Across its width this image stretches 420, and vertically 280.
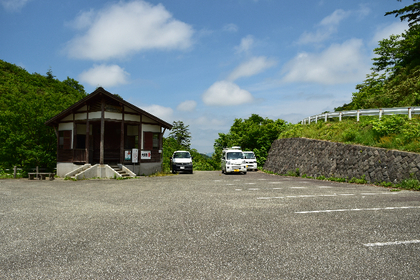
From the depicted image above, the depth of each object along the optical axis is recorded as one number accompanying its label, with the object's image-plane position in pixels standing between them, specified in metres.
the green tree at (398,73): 25.59
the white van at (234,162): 21.45
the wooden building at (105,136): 19.33
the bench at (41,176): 17.67
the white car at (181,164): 22.67
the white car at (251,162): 27.62
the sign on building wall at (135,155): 20.15
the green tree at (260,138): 32.44
